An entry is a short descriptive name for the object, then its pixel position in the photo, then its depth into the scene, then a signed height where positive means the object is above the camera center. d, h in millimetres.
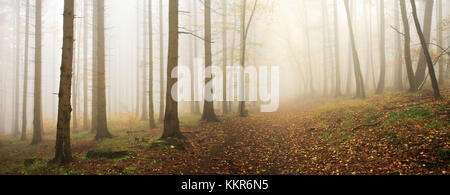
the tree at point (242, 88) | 15748 +866
